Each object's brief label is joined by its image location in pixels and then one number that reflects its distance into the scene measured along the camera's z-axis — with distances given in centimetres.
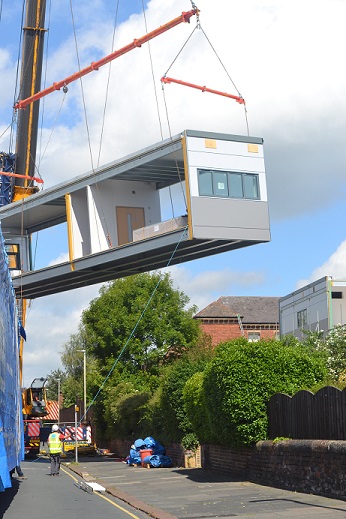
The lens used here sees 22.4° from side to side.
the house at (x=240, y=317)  8088
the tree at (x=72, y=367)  9524
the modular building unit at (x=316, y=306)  5444
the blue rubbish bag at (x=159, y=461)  3403
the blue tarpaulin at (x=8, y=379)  1335
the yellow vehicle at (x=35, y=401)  4919
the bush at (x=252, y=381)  2169
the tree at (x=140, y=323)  5762
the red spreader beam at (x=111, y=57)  4309
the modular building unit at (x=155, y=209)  3027
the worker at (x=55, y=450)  2953
